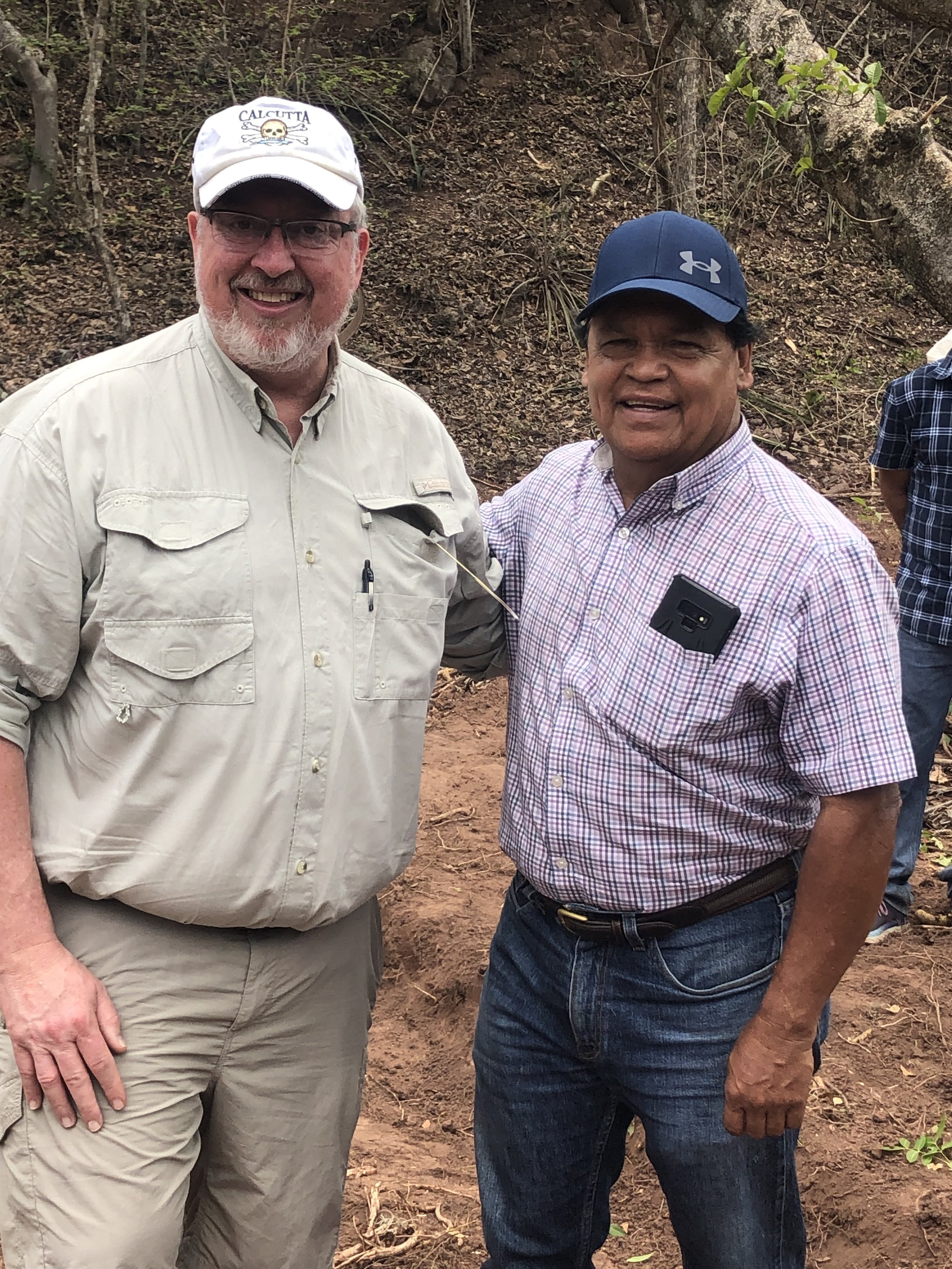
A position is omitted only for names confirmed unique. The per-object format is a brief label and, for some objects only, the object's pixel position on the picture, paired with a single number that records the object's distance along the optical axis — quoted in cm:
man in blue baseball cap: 244
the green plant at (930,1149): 412
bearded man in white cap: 250
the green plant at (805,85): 389
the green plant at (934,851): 593
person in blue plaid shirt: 487
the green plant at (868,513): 932
